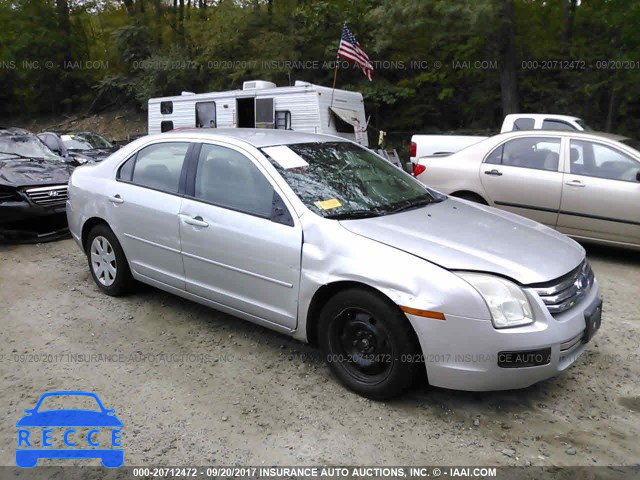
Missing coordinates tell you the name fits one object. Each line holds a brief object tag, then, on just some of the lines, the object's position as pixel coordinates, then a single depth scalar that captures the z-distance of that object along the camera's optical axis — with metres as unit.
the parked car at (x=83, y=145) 10.38
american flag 11.80
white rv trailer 11.80
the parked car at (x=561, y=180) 6.04
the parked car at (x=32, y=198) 6.99
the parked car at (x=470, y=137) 9.45
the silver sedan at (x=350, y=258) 2.94
